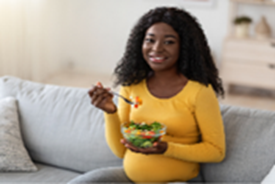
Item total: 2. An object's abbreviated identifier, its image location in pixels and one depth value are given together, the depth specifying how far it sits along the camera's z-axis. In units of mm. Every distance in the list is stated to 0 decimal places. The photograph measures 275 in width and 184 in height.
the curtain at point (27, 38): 4316
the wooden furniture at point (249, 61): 4406
